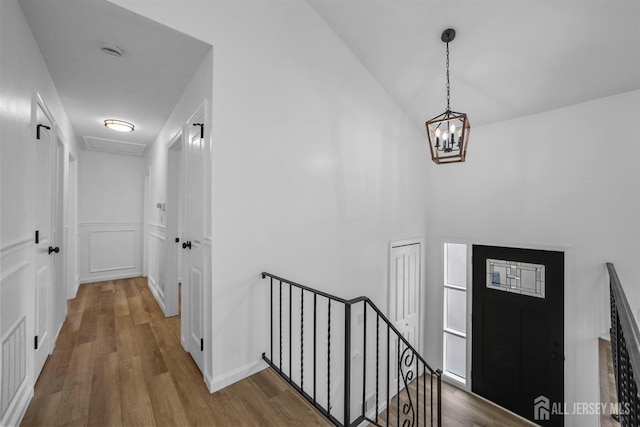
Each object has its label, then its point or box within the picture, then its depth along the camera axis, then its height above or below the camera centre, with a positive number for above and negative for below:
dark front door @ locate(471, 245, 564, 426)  3.30 -1.51
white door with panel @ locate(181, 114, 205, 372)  2.29 -0.29
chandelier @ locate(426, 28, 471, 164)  2.10 +0.62
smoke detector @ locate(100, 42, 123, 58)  2.06 +1.25
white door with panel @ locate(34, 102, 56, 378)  2.08 -0.21
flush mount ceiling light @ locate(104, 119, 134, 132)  3.62 +1.18
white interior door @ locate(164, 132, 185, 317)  3.37 -0.20
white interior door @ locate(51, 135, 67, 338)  2.67 -0.32
